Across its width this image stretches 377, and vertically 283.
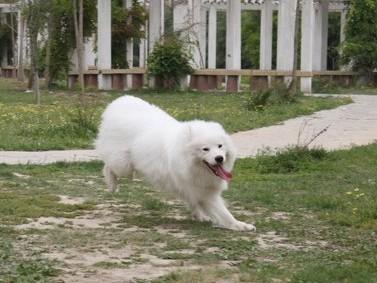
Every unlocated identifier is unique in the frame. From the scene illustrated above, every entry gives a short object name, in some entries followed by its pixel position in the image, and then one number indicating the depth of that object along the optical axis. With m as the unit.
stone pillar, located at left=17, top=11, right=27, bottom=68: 40.00
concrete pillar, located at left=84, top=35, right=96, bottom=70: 35.16
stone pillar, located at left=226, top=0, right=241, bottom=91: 30.98
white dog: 7.35
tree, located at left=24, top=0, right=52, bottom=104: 26.45
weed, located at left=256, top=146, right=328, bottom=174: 11.69
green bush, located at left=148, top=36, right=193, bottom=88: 30.47
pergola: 30.84
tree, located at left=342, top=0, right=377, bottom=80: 35.38
